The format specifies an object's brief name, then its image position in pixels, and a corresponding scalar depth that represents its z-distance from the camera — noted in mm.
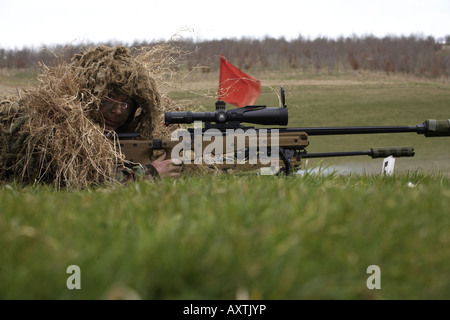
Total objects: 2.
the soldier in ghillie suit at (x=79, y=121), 4777
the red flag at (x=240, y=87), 8156
